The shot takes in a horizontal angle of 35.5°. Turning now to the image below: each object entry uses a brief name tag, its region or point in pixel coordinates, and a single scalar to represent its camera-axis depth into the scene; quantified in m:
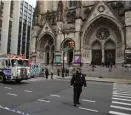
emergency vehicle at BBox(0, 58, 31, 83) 19.02
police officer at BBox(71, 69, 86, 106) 9.38
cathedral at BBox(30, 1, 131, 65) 40.25
